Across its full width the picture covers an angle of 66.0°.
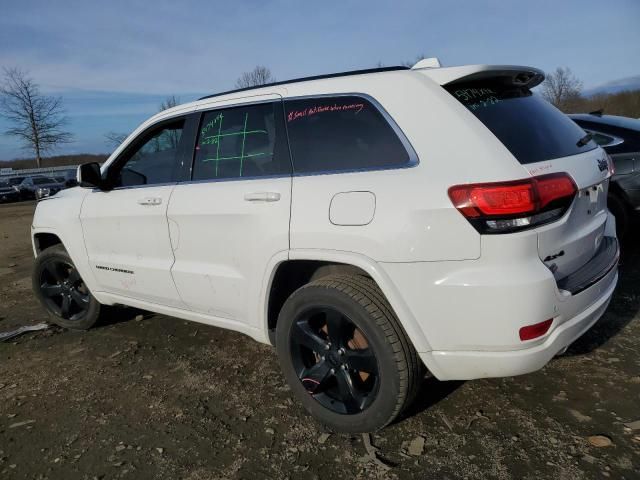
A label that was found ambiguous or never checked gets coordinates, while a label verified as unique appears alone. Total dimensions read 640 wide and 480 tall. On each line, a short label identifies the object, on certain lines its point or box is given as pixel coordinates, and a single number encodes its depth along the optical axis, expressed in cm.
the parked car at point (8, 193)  2961
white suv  211
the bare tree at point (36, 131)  3972
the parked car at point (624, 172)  494
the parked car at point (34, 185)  3007
